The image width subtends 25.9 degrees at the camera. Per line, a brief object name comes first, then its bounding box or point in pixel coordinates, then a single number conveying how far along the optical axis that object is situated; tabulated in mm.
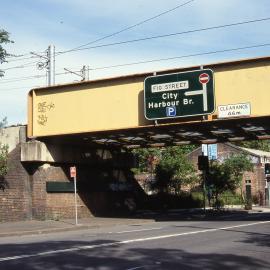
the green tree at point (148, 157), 57066
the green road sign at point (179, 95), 23766
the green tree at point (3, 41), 26094
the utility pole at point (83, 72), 52250
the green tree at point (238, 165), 48688
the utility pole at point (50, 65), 43062
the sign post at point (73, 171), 26056
